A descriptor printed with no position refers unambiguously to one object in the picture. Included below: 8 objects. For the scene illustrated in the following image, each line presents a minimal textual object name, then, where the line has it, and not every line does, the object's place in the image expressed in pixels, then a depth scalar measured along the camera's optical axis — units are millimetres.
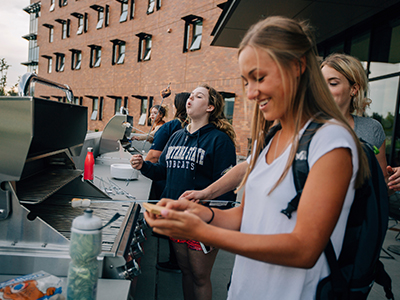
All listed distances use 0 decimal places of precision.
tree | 29325
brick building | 14000
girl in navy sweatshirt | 2326
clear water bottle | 1042
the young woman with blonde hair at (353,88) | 2078
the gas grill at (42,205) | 1293
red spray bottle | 2688
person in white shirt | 893
